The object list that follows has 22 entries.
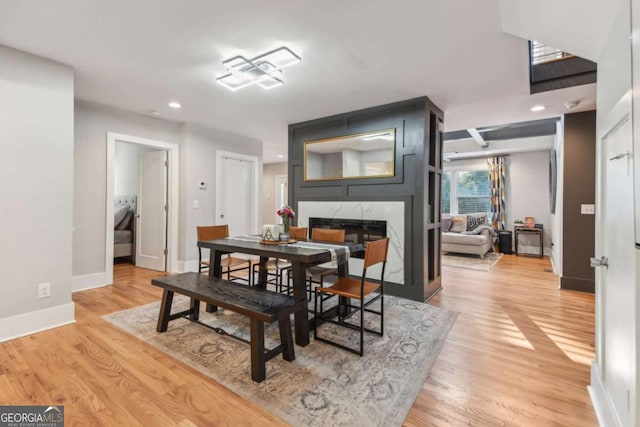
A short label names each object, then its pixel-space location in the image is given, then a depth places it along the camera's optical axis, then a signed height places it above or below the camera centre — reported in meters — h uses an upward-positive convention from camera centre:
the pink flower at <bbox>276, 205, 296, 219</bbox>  2.91 -0.01
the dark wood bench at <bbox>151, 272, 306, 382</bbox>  1.87 -0.66
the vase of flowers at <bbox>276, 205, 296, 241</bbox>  2.89 -0.06
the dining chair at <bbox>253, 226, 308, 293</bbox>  3.24 -0.59
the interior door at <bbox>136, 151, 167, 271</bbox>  4.79 -0.03
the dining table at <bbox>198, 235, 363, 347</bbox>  2.32 -0.35
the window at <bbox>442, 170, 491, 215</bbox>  7.86 +0.60
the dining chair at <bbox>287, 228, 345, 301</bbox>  2.90 -0.31
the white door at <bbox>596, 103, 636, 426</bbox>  1.20 -0.27
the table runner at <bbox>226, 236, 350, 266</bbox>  2.42 -0.32
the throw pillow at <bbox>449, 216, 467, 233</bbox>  7.02 -0.26
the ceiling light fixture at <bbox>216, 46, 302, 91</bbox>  2.44 +1.30
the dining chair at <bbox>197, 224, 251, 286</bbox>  3.38 -0.29
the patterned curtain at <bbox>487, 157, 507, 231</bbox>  7.29 +0.53
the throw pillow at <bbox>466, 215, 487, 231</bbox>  7.19 -0.19
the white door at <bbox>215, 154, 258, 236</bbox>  5.35 +0.32
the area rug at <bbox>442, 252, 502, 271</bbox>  5.48 -0.98
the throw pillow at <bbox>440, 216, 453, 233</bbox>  7.21 -0.27
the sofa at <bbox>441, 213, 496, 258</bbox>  6.22 -0.47
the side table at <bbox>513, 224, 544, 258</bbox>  6.54 -0.39
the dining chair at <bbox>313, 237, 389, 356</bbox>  2.20 -0.63
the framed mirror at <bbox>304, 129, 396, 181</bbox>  3.77 +0.80
